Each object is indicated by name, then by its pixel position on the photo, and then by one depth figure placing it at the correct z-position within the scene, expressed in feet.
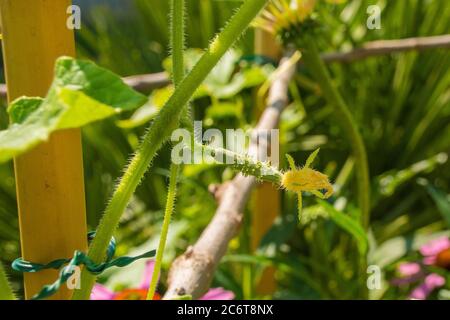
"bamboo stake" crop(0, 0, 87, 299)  1.59
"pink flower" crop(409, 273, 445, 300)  2.39
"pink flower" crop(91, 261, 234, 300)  1.97
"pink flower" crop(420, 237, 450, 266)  2.68
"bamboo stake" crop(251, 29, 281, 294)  2.87
